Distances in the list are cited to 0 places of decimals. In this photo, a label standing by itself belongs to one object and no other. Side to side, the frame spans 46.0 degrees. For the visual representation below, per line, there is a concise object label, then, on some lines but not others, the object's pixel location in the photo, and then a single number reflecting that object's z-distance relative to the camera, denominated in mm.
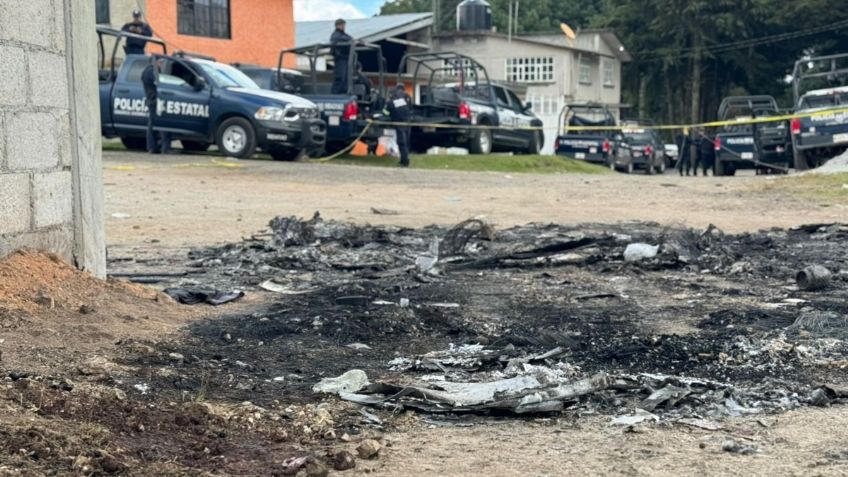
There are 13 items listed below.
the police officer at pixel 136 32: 21578
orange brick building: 30031
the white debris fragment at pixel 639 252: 8297
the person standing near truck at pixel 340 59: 23000
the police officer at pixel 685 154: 30938
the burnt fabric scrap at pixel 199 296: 6523
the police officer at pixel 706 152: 29969
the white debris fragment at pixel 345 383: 4426
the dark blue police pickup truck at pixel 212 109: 19656
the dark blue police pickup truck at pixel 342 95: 22391
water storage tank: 50344
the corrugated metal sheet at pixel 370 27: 36438
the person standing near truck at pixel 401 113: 22131
